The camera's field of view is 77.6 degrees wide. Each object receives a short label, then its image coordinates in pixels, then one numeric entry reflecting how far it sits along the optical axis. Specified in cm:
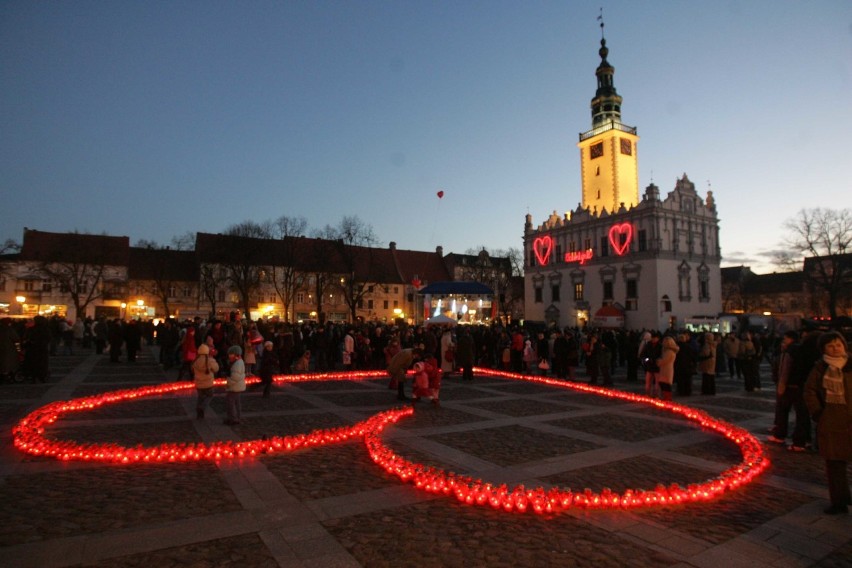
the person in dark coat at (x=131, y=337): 2327
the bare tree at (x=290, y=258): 5695
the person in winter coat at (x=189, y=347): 1501
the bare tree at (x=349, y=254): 5069
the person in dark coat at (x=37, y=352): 1559
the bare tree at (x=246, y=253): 5164
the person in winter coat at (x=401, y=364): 1338
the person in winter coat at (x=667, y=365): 1401
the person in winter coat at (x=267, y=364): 1420
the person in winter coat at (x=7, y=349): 1461
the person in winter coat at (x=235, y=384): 999
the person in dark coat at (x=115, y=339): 2291
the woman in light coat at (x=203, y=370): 1035
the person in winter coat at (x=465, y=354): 1845
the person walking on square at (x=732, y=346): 1717
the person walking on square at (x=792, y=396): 892
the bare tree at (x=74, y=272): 5156
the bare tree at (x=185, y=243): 6480
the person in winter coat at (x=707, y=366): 1512
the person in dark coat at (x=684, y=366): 1526
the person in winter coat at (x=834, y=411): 562
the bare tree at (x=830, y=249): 4778
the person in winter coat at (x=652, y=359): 1488
